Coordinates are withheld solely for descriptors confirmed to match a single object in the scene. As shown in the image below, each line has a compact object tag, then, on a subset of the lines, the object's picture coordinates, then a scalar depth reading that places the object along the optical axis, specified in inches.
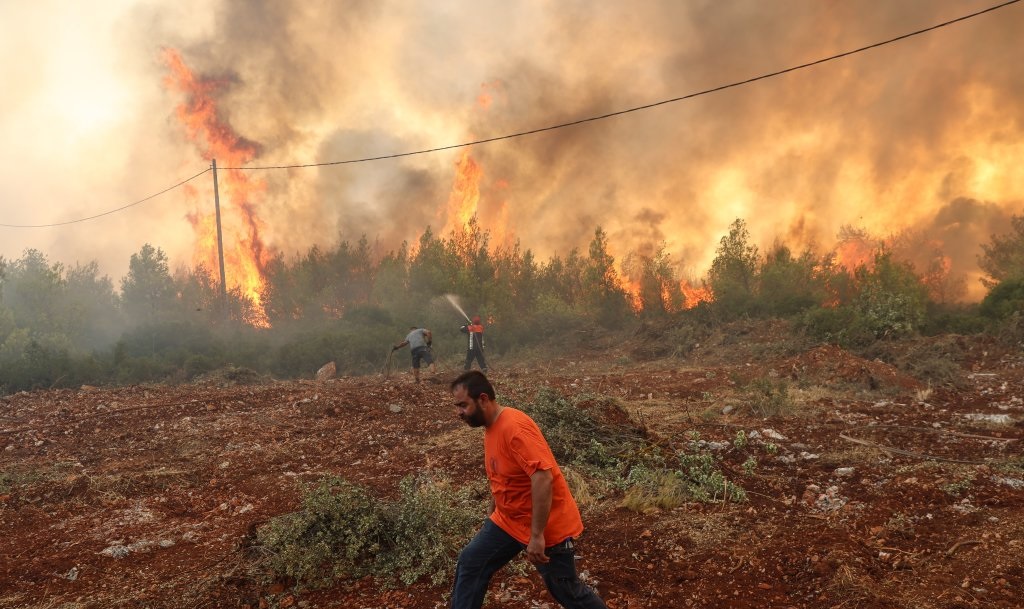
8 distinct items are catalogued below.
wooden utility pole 1114.7
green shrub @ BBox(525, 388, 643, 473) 277.0
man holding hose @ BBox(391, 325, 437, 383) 587.2
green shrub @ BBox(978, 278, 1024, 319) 682.2
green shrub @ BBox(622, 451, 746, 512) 224.8
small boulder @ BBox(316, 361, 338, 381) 837.8
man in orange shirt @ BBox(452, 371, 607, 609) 113.0
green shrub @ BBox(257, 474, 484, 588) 182.4
